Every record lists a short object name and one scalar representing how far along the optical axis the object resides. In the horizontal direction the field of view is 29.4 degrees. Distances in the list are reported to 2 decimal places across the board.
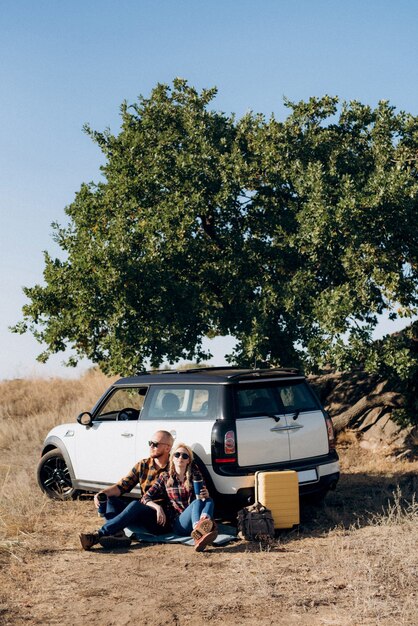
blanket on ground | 8.90
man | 8.90
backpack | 8.89
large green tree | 15.38
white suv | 9.38
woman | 8.92
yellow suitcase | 9.18
